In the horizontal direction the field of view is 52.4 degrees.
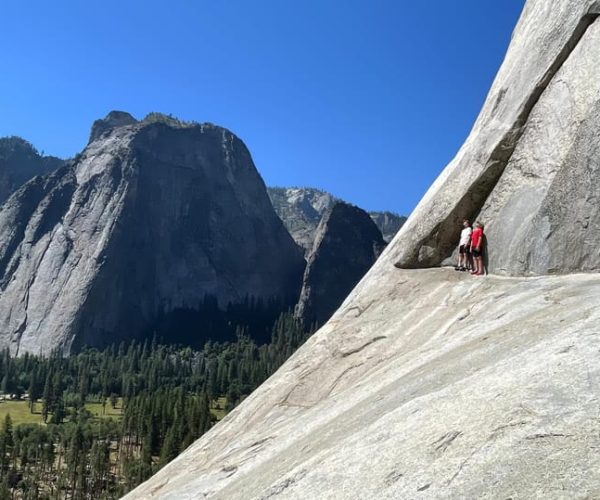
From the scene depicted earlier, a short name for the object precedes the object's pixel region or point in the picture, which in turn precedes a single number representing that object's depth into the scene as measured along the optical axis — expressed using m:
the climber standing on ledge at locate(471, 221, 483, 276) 15.80
